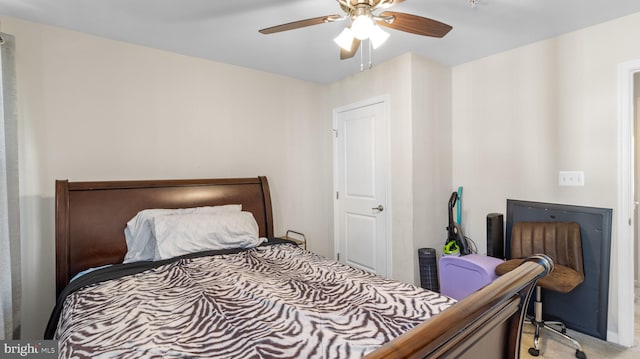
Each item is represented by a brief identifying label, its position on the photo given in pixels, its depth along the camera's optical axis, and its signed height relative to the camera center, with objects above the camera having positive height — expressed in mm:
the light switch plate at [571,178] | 2396 -50
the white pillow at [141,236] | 2252 -458
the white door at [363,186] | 3170 -135
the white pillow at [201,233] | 2192 -440
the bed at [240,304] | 1036 -604
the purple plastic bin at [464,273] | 2410 -830
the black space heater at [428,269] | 2793 -883
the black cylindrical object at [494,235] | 2703 -565
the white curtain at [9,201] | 1890 -150
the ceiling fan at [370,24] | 1462 +809
